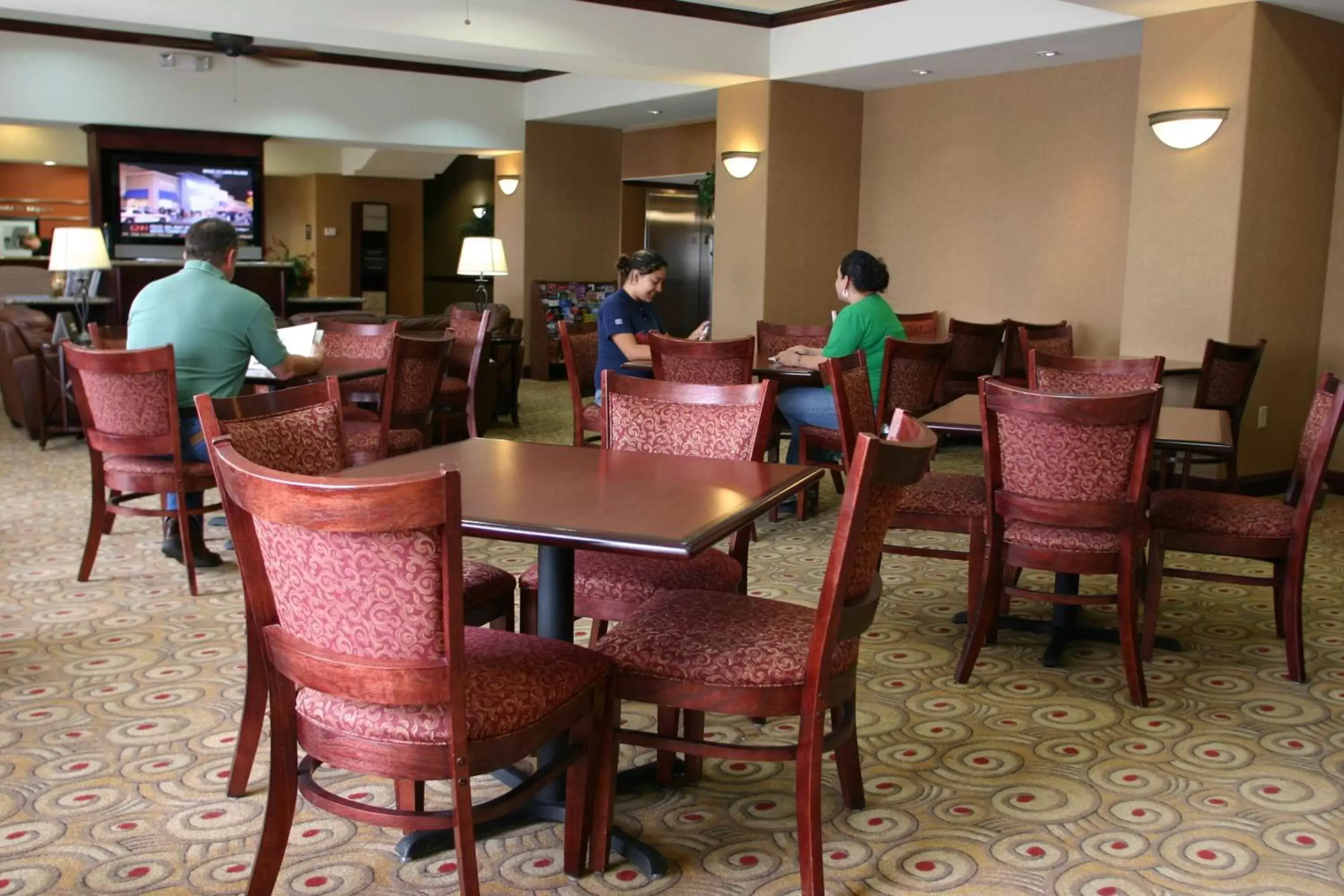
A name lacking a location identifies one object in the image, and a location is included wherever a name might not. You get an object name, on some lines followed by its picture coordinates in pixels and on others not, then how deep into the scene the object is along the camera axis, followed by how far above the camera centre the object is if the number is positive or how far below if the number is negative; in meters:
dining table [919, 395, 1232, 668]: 4.11 -0.48
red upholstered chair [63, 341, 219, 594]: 4.62 -0.63
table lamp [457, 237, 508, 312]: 11.40 +0.16
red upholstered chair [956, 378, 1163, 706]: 3.62 -0.58
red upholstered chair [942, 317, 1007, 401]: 8.47 -0.44
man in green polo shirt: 4.92 -0.23
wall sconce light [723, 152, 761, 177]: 10.16 +0.99
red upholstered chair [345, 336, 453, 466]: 5.51 -0.62
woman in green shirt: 6.02 -0.21
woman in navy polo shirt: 6.39 -0.19
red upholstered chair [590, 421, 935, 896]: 2.43 -0.78
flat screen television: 12.59 +0.74
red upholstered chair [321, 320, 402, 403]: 6.51 -0.38
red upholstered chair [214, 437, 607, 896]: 2.00 -0.67
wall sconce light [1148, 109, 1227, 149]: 6.81 +0.95
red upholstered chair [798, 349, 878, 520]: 4.24 -0.39
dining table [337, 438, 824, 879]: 2.39 -0.48
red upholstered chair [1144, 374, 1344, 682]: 4.06 -0.77
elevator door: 16.73 +0.39
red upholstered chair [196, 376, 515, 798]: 2.94 -0.45
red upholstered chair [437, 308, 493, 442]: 7.53 -0.62
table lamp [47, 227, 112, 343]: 8.23 +0.08
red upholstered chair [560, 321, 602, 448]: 6.25 -0.50
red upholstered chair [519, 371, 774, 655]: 3.21 -0.48
